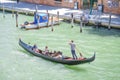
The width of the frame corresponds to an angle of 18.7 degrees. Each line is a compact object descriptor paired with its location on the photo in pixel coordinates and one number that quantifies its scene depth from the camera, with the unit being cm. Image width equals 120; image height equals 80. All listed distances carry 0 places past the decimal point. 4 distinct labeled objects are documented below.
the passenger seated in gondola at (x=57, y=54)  2936
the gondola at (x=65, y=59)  2780
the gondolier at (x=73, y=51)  2891
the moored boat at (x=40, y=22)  4106
